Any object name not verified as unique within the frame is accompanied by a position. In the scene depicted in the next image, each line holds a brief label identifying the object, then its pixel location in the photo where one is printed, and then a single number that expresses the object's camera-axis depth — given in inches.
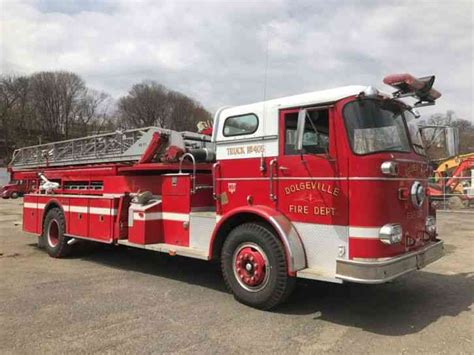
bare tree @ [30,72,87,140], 2591.0
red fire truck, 183.6
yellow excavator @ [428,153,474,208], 864.3
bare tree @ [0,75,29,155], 2379.4
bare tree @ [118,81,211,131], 2758.4
